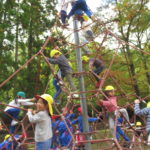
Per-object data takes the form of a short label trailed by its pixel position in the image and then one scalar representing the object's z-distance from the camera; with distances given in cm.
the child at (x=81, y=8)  429
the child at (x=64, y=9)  427
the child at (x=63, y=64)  447
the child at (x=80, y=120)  545
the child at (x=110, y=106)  443
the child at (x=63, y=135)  542
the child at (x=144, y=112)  520
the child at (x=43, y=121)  352
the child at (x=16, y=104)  465
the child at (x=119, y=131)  534
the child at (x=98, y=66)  563
